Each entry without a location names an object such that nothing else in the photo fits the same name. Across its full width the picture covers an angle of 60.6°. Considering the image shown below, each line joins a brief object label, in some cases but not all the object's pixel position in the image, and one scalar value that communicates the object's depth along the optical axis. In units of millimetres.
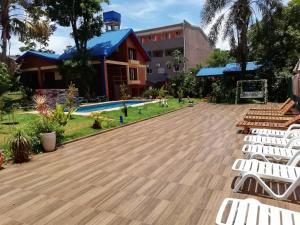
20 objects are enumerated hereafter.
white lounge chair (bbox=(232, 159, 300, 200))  3666
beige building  38500
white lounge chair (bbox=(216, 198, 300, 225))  2590
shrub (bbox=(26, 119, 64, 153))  7512
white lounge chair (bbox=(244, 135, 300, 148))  5484
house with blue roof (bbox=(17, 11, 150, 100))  23656
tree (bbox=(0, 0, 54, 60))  18750
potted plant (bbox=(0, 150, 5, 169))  6204
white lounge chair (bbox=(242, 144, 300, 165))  4910
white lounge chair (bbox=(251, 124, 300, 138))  6568
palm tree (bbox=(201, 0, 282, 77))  19875
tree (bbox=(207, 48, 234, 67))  42206
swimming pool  18594
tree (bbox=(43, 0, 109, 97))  20562
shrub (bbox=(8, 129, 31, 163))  6559
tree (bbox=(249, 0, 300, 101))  19984
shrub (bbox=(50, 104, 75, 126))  8562
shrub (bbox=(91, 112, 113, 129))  10711
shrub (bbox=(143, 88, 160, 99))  26438
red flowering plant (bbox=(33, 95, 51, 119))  7859
